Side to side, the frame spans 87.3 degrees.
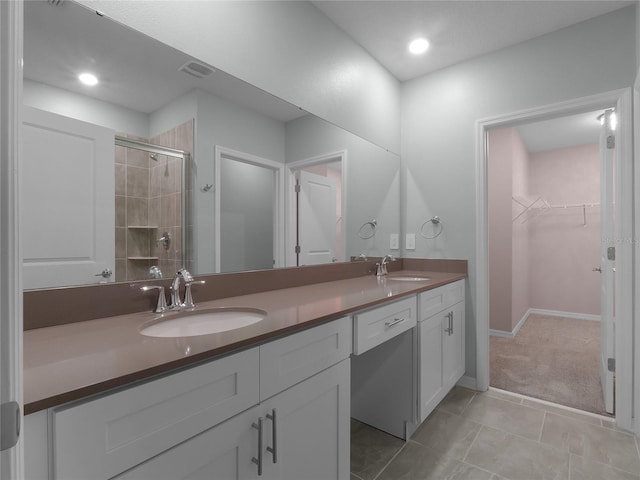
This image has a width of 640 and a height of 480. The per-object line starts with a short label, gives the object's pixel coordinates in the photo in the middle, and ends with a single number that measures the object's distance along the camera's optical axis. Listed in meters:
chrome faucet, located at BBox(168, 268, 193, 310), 1.20
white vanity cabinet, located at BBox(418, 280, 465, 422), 1.76
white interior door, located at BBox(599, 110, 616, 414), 1.99
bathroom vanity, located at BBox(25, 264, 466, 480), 0.59
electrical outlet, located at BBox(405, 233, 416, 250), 2.74
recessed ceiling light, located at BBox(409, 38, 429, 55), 2.26
